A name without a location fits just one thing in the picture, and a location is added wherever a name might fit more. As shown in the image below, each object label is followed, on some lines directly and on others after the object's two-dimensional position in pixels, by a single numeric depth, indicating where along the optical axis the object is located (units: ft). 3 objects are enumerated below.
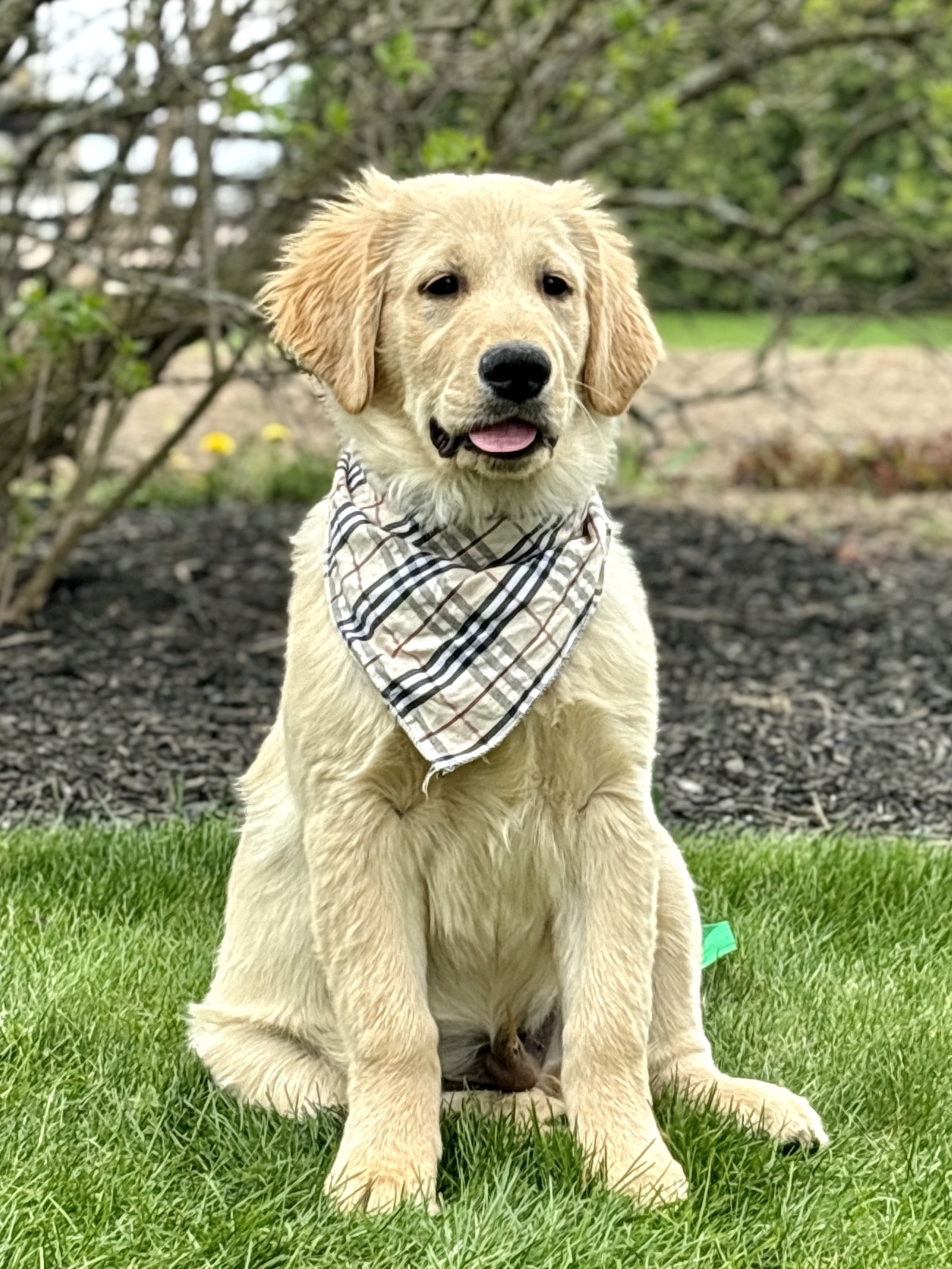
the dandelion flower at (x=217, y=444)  30.50
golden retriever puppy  9.20
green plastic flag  11.66
